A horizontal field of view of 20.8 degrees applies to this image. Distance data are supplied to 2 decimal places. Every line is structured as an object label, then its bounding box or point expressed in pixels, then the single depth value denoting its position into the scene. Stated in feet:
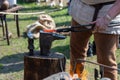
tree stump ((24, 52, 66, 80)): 8.83
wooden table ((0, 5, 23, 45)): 19.76
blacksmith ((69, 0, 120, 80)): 8.47
